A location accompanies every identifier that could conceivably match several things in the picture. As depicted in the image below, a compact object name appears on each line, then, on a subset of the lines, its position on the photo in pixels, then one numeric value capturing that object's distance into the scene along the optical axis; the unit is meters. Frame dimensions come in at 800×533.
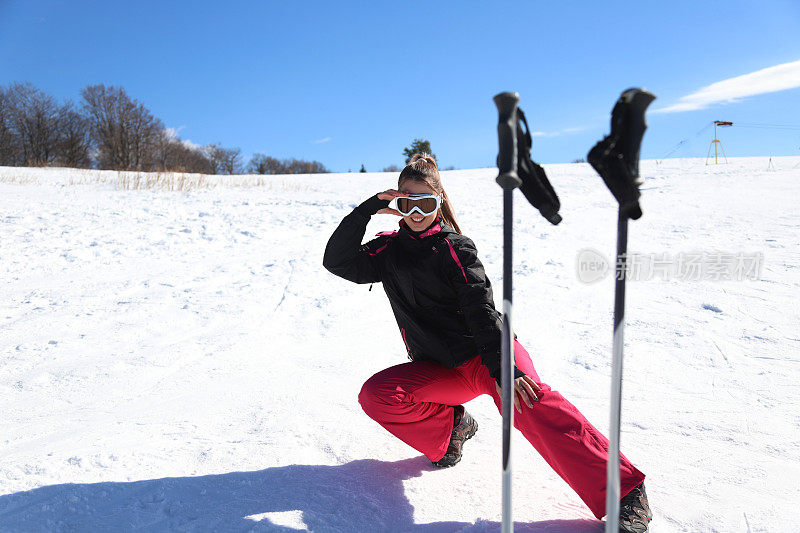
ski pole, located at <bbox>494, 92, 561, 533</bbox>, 1.19
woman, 1.71
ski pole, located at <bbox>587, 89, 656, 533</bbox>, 1.10
